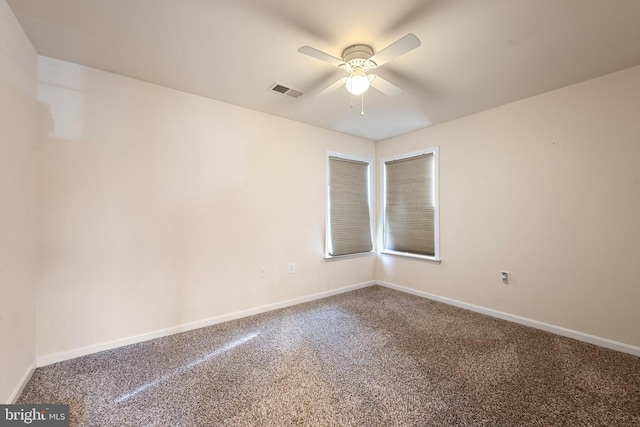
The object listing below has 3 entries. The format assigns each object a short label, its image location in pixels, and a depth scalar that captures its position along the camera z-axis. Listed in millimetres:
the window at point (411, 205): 3705
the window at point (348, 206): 3895
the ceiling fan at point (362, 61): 1615
